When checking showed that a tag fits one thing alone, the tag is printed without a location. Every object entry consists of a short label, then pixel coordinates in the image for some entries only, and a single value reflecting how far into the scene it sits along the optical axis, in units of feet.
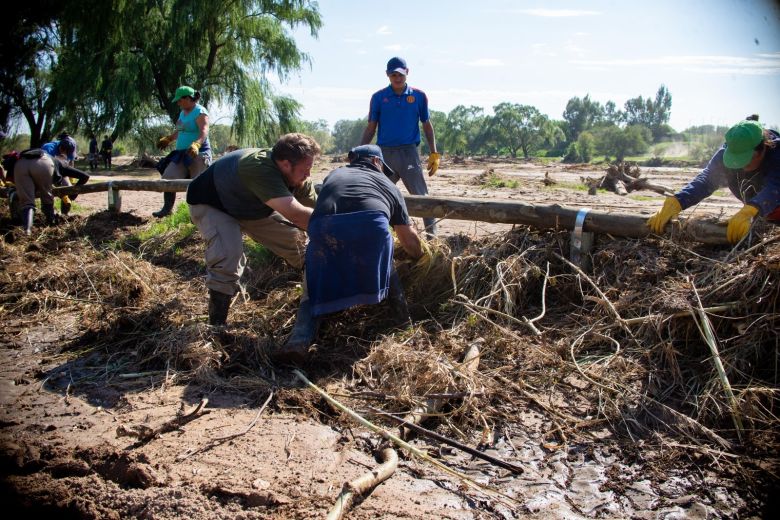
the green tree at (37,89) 24.35
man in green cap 12.95
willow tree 64.39
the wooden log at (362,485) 7.53
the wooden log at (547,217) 13.65
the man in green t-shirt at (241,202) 13.55
